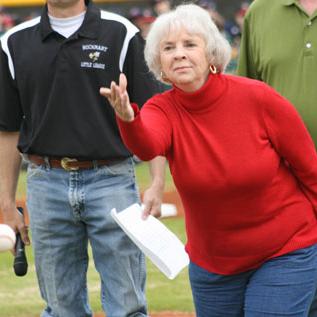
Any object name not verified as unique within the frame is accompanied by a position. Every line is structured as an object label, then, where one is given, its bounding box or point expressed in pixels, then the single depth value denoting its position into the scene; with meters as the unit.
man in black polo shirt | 9.86
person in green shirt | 9.45
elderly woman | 8.16
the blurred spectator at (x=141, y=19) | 34.28
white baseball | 9.80
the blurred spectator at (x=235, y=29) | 42.11
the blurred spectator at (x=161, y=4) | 37.61
